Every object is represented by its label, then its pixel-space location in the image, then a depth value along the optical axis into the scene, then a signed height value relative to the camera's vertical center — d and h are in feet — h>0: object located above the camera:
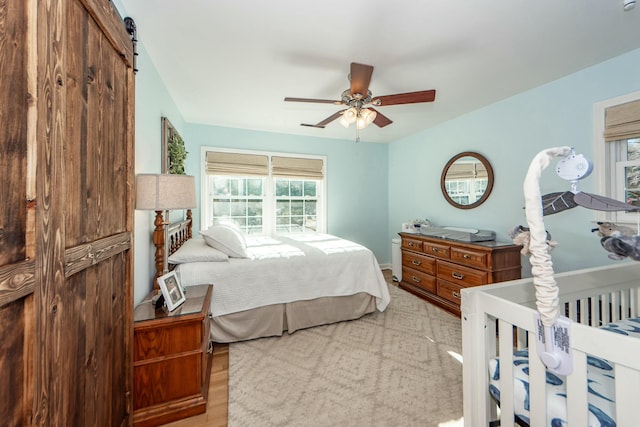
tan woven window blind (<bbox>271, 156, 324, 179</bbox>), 14.56 +2.79
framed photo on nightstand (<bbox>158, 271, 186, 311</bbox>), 5.30 -1.62
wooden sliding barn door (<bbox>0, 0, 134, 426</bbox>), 1.93 +0.03
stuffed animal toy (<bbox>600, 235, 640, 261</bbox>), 2.51 -0.31
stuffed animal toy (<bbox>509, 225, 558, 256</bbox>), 2.66 -0.27
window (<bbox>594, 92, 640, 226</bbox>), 6.94 +1.81
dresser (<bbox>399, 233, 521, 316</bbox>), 8.79 -1.93
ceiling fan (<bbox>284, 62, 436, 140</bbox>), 6.41 +3.19
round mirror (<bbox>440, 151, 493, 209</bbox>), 10.78 +1.59
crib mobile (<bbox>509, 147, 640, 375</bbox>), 2.60 -0.31
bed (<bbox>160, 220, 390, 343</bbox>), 7.39 -2.21
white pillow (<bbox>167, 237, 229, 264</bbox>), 7.24 -1.15
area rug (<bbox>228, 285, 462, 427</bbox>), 5.13 -3.90
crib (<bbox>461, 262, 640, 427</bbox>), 2.39 -1.57
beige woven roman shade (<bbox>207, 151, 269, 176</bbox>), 13.31 +2.75
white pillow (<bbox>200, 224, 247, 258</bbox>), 8.11 -0.84
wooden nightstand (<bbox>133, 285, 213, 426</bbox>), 4.86 -2.92
